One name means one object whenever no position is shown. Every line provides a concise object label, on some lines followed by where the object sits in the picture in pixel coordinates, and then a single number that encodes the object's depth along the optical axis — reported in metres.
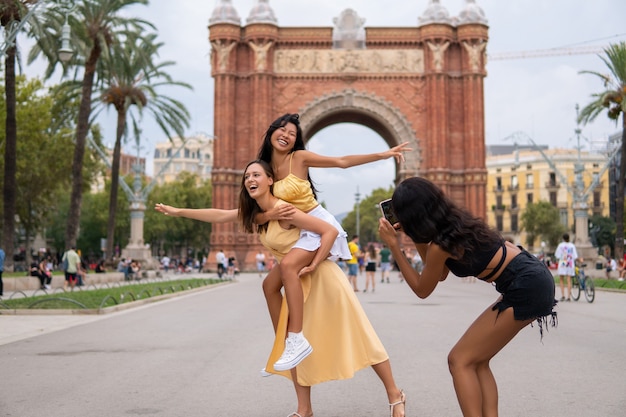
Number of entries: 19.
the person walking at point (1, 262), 20.09
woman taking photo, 4.16
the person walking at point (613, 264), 43.89
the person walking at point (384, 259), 32.22
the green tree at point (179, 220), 74.75
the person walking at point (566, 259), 18.16
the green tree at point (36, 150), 41.00
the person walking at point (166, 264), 56.31
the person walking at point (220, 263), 37.22
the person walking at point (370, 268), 24.38
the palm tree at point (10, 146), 24.42
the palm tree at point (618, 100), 32.34
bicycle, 18.34
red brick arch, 47.66
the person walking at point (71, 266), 24.12
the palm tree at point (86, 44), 27.50
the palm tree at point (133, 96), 34.14
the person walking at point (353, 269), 23.89
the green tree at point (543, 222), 79.12
